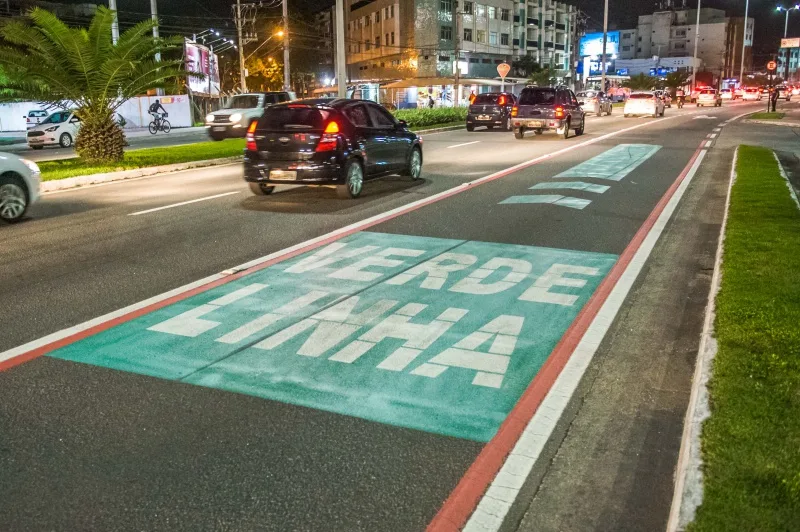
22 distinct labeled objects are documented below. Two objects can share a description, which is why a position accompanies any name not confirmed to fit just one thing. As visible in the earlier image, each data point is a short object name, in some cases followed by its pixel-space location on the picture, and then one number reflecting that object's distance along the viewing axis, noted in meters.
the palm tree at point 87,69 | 18.05
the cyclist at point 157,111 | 39.99
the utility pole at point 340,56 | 29.15
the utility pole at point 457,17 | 72.51
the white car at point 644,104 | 47.09
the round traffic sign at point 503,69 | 45.92
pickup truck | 29.15
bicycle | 39.50
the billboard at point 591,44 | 109.06
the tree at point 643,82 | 96.88
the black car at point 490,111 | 34.44
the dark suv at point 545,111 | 28.38
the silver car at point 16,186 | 11.05
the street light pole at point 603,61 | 63.03
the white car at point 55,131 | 30.12
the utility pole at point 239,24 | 46.97
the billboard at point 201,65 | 48.12
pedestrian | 49.00
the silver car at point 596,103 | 50.91
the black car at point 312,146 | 12.40
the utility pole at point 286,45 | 44.42
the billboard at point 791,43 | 64.51
